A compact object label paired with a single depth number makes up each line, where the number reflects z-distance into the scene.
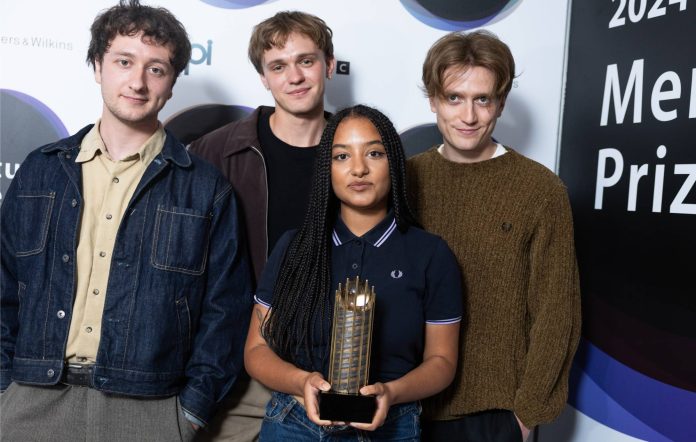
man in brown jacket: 2.20
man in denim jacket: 1.83
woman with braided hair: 1.66
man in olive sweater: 1.95
